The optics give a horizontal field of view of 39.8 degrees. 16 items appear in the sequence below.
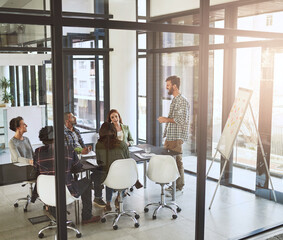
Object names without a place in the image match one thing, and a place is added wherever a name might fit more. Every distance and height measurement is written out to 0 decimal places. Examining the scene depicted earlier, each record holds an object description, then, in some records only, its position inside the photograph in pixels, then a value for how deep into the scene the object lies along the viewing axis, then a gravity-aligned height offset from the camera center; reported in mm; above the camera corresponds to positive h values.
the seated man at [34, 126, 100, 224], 3297 -774
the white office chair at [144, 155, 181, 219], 4602 -1131
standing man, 4598 -610
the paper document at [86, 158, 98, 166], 4039 -902
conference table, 4582 -927
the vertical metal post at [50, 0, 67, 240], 2984 -281
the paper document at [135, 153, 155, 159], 4650 -954
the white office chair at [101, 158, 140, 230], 4176 -1141
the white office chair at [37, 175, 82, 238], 3279 -977
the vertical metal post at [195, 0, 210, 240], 3789 -451
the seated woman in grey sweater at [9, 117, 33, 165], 3330 -584
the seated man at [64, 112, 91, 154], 3376 -539
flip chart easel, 5082 -637
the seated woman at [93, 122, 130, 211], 4223 -813
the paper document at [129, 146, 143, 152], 4672 -884
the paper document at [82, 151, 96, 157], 4002 -813
